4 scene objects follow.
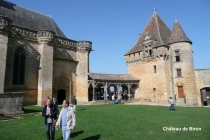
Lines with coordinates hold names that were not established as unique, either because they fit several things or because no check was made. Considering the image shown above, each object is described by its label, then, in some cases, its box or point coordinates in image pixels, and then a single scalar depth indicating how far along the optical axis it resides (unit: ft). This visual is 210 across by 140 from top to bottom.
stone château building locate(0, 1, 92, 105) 54.65
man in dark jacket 17.89
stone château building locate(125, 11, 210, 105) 75.10
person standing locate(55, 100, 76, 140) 15.65
